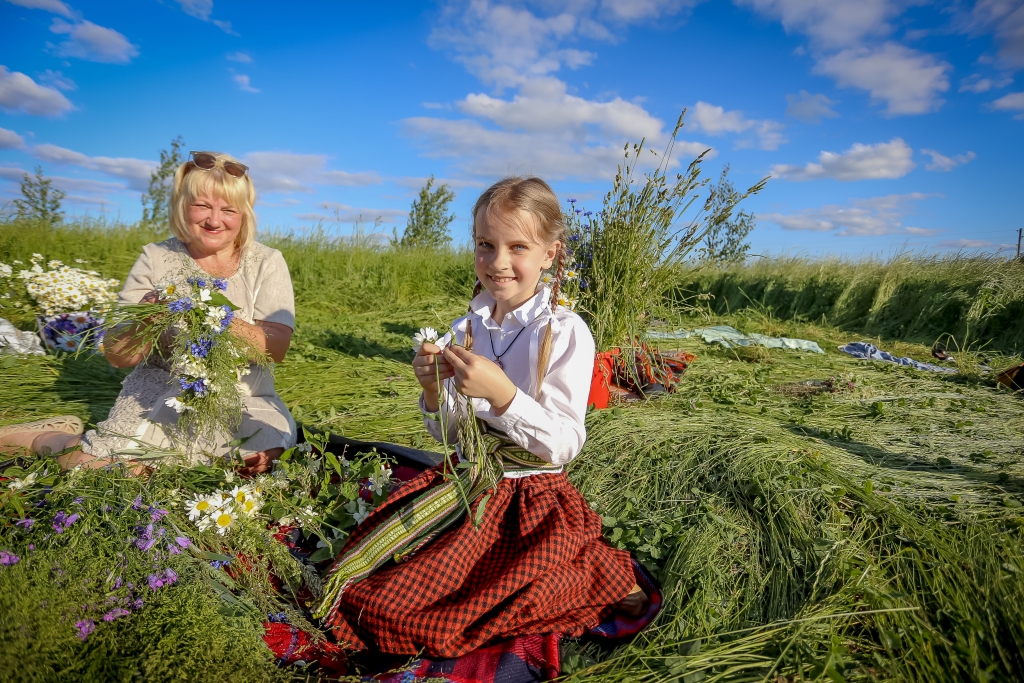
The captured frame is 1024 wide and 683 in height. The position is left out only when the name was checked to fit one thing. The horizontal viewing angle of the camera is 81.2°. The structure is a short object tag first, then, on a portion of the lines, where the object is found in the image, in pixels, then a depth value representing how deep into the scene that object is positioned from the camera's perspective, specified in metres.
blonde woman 2.27
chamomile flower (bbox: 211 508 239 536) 1.71
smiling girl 1.57
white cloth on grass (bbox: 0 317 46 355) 4.09
